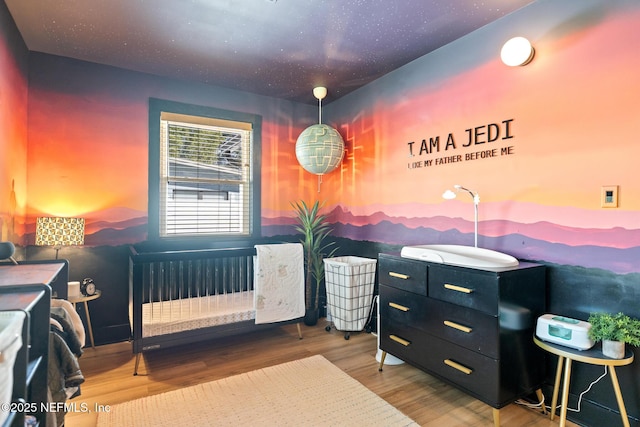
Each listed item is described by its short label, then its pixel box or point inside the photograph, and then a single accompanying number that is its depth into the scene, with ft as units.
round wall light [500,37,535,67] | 6.48
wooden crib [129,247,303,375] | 7.79
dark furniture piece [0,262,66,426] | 3.54
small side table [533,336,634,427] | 5.03
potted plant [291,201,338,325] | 11.19
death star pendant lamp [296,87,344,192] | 10.35
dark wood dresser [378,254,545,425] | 5.70
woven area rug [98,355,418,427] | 6.01
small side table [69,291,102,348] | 8.18
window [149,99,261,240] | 10.20
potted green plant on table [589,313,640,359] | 4.97
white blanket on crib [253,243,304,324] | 9.09
